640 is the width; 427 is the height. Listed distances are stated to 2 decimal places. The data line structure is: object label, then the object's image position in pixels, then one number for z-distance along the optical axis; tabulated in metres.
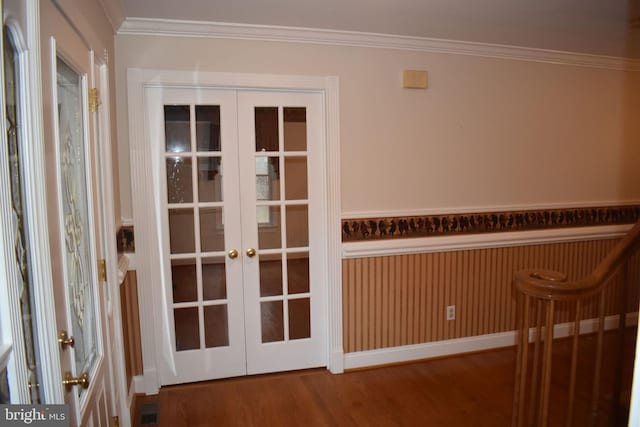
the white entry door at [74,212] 1.33
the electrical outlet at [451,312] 3.46
